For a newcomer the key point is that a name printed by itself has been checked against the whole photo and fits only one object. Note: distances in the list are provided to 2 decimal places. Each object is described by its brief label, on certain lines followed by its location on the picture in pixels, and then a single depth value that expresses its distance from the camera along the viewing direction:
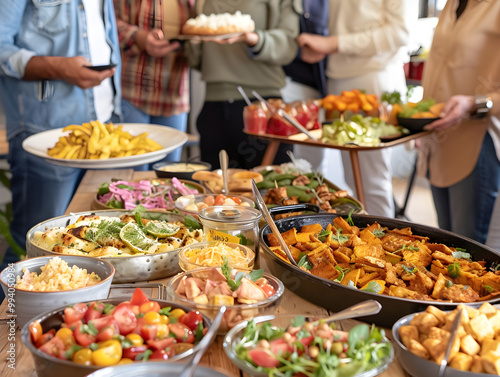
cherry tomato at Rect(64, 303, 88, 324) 0.80
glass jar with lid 1.15
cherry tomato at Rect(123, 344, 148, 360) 0.73
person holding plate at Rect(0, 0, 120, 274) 2.15
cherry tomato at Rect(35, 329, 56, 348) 0.76
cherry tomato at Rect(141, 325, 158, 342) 0.76
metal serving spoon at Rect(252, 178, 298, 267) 1.13
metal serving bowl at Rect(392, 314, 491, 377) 0.74
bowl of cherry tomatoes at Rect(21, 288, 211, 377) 0.71
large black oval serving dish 0.91
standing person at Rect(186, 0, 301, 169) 2.83
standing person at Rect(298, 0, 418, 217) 2.88
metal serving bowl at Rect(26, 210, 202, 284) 1.09
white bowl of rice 0.88
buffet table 0.84
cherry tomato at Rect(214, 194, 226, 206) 1.41
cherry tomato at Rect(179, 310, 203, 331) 0.80
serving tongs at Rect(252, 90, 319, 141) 2.31
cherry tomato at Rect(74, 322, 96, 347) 0.74
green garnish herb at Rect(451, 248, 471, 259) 1.16
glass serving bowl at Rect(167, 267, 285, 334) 0.84
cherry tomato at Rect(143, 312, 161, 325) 0.78
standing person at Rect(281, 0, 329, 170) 3.33
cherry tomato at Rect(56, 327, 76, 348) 0.75
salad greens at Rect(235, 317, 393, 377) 0.69
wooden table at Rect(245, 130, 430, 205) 2.27
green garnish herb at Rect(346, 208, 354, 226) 1.37
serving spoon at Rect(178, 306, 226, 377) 0.67
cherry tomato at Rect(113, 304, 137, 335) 0.77
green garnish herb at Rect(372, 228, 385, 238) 1.29
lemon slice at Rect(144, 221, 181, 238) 1.24
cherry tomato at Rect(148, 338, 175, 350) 0.74
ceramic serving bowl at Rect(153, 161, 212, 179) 1.95
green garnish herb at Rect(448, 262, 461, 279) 1.07
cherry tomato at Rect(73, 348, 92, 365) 0.71
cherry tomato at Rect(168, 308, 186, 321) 0.82
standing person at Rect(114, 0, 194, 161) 2.86
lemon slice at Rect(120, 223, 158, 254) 1.16
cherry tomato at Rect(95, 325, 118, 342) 0.74
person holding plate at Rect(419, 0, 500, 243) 2.24
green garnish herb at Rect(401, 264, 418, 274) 1.08
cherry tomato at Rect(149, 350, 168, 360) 0.72
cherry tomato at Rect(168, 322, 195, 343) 0.77
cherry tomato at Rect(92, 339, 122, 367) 0.70
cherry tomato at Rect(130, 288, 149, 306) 0.84
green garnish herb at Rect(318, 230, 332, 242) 1.26
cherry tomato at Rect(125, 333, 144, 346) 0.74
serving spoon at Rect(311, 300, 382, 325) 0.79
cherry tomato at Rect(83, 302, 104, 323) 0.80
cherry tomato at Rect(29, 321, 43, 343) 0.76
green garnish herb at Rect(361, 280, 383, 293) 0.99
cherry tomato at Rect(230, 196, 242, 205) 1.44
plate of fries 1.73
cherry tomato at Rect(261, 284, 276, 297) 0.90
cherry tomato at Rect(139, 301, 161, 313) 0.82
